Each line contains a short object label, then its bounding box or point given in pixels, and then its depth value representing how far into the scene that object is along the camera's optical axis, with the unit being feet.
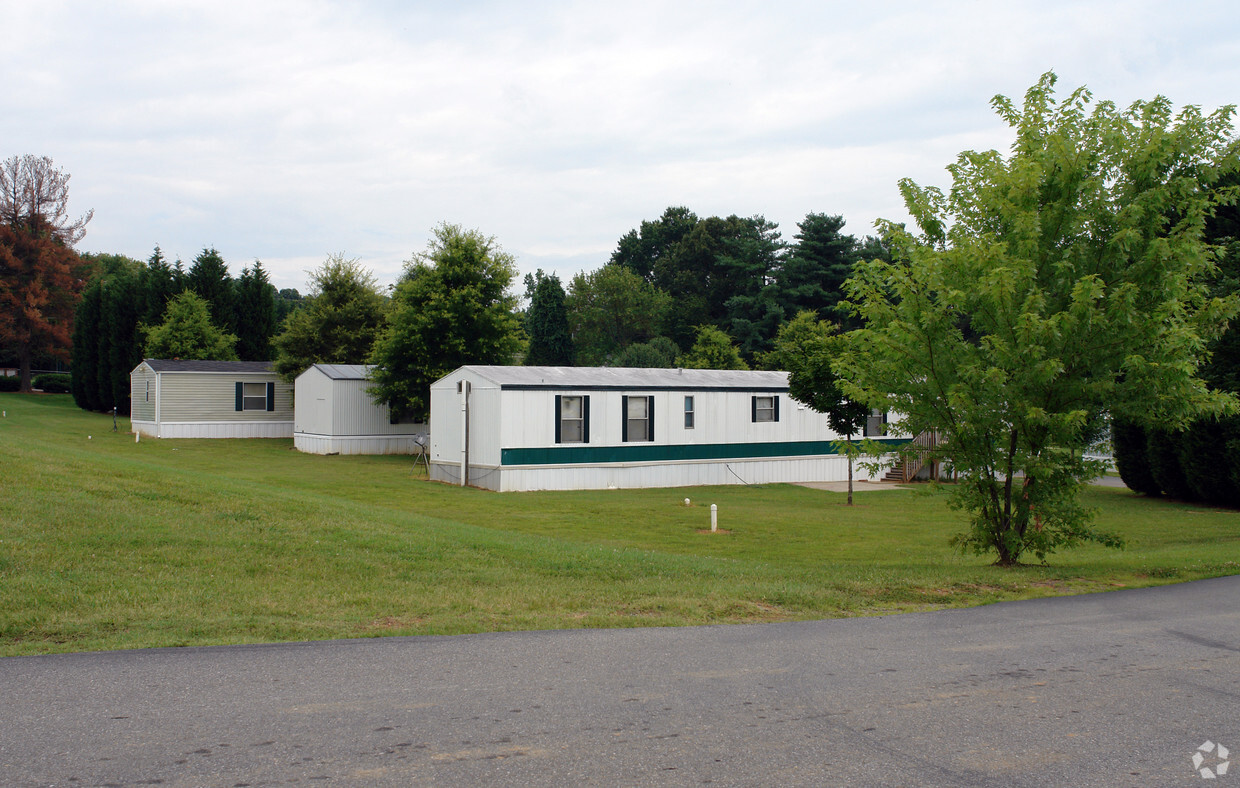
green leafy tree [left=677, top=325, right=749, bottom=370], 146.61
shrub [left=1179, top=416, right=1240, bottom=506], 73.31
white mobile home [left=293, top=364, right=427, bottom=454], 103.14
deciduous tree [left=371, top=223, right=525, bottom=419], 102.53
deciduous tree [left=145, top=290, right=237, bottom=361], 135.64
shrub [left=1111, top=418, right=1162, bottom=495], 82.74
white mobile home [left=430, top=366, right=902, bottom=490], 74.90
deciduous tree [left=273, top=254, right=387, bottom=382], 126.72
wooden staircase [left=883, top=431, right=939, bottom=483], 92.67
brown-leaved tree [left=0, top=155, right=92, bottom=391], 176.55
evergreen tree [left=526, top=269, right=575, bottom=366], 188.14
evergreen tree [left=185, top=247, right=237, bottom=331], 154.30
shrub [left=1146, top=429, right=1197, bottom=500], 78.54
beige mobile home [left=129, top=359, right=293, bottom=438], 112.27
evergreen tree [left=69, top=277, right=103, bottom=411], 152.05
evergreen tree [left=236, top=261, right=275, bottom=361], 159.43
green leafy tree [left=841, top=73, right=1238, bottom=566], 34.04
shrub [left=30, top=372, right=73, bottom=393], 188.85
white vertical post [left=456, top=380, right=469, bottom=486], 77.15
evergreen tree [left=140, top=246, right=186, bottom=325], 150.71
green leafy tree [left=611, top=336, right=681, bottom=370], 157.89
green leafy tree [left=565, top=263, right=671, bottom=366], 217.56
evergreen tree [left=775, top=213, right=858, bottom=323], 177.88
